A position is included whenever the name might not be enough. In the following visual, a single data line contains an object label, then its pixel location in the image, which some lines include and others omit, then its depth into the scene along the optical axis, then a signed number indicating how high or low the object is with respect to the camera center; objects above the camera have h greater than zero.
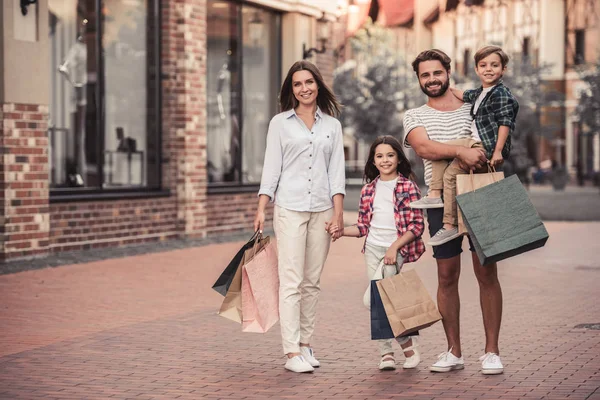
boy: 6.46 +0.14
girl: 6.93 -0.40
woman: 7.01 -0.22
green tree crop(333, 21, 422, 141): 62.56 +3.17
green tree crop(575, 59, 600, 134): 48.94 +2.07
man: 6.64 -0.03
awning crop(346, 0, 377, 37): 70.62 +7.81
